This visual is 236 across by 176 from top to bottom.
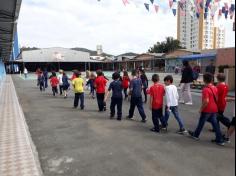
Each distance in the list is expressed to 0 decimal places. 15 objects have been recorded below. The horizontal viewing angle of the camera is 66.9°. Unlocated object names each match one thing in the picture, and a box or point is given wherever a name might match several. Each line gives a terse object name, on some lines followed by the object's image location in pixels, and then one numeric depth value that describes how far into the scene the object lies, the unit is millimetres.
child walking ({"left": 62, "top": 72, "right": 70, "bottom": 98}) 9466
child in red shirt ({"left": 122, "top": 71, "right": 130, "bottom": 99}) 8236
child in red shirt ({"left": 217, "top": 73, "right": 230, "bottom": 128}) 3968
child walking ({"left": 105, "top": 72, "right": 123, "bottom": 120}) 5446
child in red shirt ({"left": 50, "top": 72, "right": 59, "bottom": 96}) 9995
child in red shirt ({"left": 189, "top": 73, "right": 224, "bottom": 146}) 3643
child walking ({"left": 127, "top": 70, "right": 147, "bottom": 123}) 5222
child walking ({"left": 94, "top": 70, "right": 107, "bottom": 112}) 6520
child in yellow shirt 7047
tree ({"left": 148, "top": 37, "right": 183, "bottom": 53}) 51262
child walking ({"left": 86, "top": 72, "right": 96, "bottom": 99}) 9314
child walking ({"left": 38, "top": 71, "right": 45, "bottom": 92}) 12458
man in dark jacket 7233
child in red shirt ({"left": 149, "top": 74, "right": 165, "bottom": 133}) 4400
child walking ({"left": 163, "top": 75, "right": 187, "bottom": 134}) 4302
